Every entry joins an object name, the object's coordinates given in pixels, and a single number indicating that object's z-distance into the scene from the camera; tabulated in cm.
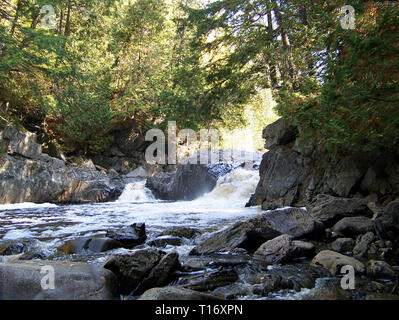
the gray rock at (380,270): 354
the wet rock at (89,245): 502
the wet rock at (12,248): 493
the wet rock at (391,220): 470
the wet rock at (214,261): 409
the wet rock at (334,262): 375
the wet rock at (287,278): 336
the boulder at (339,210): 604
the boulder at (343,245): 469
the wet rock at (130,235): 545
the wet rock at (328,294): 304
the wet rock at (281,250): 430
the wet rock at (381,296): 291
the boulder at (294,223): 536
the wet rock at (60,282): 271
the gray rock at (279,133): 1012
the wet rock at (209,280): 338
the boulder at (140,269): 345
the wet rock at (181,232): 596
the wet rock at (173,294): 278
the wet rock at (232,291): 315
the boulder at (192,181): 1569
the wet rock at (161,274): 344
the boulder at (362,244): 438
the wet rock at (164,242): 541
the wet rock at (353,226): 519
